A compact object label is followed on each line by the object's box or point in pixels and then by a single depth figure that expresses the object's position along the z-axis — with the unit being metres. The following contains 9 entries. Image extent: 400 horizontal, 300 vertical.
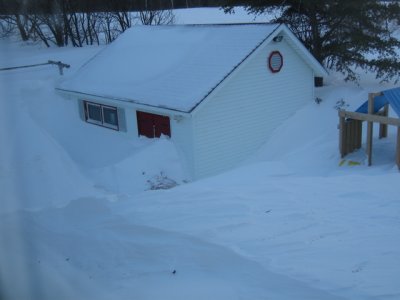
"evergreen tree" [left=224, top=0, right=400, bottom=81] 17.77
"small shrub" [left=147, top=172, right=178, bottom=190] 13.27
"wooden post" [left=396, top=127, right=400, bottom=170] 10.68
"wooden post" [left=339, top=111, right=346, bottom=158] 12.44
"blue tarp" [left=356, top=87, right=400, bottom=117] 11.60
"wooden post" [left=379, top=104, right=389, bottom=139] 13.25
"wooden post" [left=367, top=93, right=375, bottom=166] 11.59
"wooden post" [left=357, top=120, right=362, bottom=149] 12.74
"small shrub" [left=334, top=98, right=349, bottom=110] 16.75
